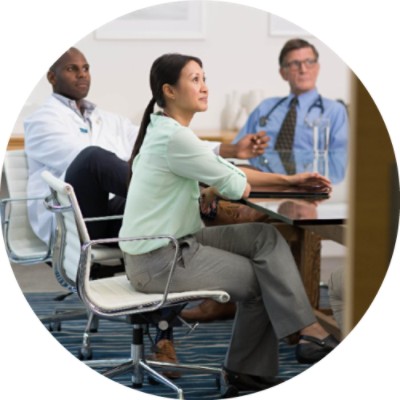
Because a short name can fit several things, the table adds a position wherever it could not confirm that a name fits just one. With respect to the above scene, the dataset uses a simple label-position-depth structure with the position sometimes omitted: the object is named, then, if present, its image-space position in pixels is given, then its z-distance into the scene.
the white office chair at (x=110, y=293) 3.50
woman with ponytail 3.50
